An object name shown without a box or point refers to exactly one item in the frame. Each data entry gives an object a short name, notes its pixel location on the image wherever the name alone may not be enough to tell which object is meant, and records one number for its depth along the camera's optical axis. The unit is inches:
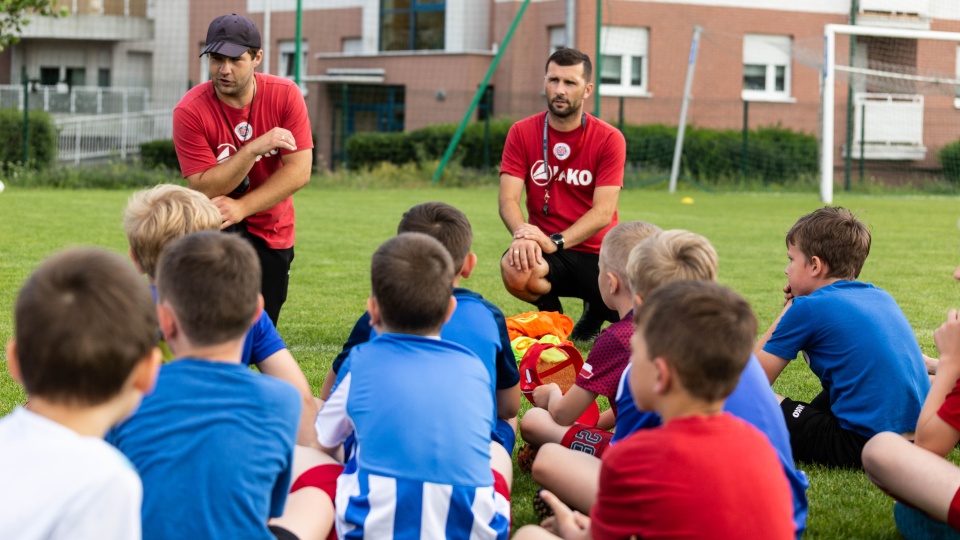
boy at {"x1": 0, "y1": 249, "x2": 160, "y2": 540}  75.4
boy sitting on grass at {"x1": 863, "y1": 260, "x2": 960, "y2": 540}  132.9
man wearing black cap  226.7
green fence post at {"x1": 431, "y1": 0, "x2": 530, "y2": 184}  874.1
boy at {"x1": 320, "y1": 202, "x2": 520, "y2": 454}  147.4
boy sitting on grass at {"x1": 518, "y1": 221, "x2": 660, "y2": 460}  144.3
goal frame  735.1
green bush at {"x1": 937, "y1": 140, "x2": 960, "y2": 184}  1072.8
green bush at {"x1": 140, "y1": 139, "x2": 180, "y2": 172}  1118.4
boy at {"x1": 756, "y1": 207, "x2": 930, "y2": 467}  161.9
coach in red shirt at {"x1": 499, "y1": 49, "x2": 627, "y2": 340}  273.9
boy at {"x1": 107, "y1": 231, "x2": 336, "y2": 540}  100.0
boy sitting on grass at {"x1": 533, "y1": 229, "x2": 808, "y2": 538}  116.1
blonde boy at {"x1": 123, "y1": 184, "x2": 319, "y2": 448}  149.6
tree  741.3
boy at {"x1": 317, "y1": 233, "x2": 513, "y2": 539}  118.3
